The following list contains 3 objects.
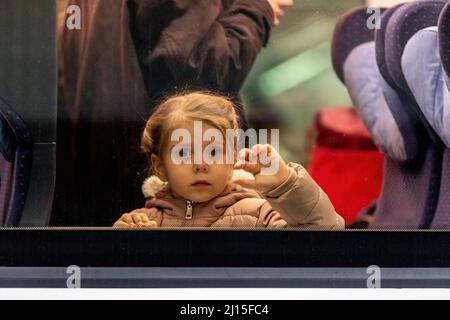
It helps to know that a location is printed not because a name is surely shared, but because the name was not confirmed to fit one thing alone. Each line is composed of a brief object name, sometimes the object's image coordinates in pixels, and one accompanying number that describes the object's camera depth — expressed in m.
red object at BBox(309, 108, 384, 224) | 5.15
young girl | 5.14
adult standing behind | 5.11
